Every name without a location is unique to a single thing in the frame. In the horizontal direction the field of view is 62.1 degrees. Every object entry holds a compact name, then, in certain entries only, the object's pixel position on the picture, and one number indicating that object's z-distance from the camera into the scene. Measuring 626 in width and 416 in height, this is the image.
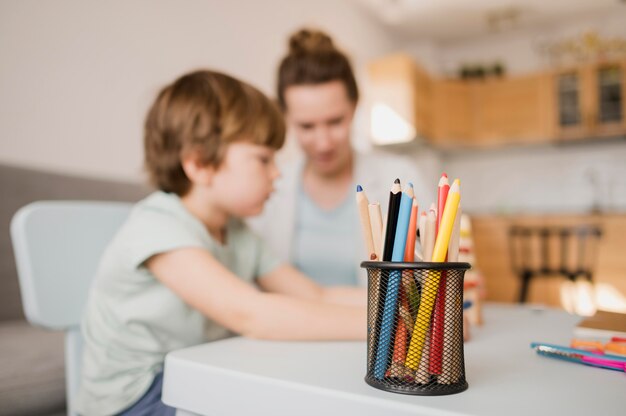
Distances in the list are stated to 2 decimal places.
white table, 0.41
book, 0.65
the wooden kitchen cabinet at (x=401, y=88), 4.38
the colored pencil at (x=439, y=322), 0.43
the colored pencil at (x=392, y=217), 0.45
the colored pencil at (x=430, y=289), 0.43
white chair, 0.90
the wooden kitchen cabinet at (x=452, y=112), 4.89
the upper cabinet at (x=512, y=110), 4.65
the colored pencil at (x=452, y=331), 0.43
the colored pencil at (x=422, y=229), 0.45
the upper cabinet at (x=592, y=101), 4.36
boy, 0.69
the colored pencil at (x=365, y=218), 0.47
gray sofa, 0.98
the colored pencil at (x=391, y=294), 0.44
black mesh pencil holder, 0.43
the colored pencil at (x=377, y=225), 0.48
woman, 1.44
